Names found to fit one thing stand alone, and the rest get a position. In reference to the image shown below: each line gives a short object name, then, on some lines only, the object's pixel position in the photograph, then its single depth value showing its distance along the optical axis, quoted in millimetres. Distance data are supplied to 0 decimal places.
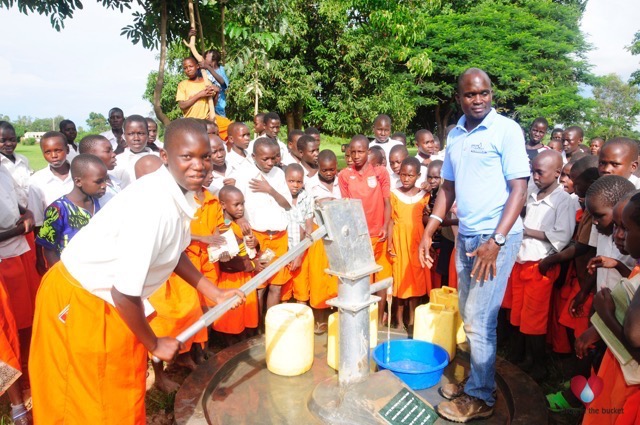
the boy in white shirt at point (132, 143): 4391
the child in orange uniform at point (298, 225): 4043
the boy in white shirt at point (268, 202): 3910
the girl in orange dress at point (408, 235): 4211
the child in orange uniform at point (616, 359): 1586
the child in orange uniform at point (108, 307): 1688
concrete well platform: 2416
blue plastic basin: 2609
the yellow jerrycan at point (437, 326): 3010
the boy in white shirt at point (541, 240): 3223
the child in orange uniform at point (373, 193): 4305
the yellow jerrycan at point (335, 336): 2916
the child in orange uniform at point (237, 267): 3607
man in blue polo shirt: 2299
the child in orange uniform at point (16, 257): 3162
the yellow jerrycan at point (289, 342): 2811
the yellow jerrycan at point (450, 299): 3193
